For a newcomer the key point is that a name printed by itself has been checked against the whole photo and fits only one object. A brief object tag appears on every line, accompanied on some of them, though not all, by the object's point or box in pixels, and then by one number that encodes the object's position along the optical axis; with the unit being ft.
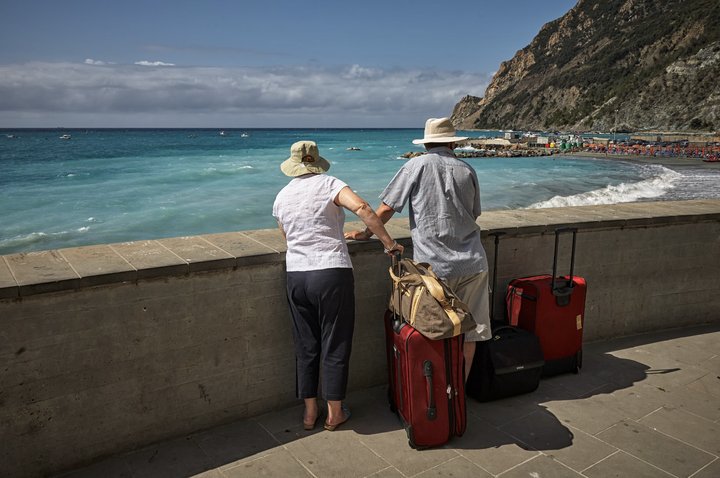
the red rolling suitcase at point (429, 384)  10.09
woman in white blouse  10.27
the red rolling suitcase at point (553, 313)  13.03
